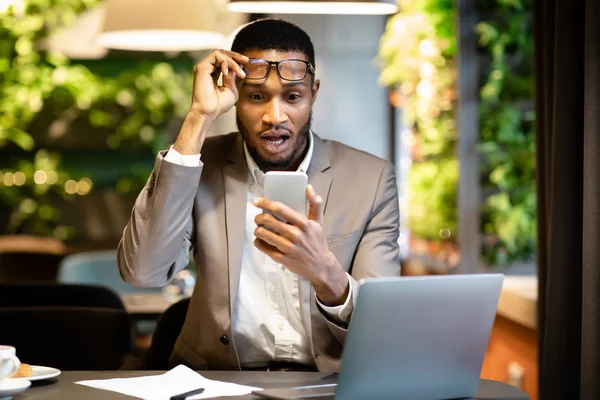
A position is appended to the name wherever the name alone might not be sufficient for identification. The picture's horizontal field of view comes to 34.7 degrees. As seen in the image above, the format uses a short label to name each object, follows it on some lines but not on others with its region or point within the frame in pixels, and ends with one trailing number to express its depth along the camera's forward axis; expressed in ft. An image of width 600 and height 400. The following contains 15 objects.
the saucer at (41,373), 6.41
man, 7.70
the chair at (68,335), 9.50
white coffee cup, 6.11
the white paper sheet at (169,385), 6.21
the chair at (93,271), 16.63
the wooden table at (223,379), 6.20
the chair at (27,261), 19.72
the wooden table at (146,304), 13.07
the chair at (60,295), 10.91
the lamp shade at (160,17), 12.80
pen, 6.09
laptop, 5.73
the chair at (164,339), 9.25
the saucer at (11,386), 6.06
